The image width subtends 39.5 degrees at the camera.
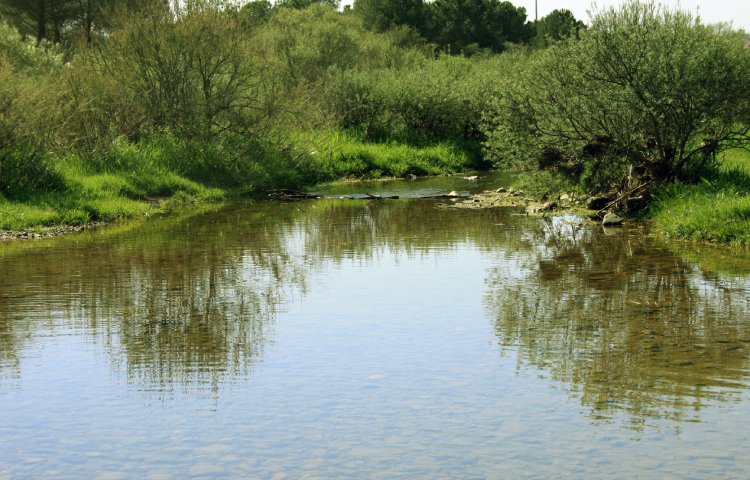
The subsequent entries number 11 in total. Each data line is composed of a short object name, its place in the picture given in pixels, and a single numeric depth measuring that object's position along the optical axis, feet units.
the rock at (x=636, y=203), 75.97
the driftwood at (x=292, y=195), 99.96
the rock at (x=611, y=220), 73.16
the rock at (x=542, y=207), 83.25
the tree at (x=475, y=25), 310.45
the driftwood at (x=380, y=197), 98.48
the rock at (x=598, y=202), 79.77
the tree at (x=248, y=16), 110.63
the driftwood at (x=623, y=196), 76.15
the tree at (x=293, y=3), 313.91
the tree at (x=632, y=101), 71.92
